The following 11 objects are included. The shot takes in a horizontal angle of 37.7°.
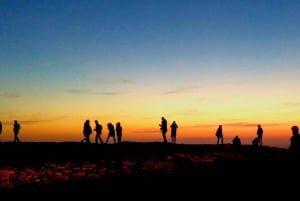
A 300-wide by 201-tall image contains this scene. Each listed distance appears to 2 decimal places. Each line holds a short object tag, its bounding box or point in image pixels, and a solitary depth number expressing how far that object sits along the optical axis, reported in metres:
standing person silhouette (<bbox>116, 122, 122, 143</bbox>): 42.94
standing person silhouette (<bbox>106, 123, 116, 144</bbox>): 42.47
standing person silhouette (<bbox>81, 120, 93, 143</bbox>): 39.67
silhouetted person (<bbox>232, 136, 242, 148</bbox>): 43.66
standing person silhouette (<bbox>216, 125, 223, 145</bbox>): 48.34
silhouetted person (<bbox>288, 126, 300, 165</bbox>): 14.95
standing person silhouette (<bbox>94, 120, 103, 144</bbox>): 41.69
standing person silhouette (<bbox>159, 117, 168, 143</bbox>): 42.53
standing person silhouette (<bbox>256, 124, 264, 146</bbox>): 47.51
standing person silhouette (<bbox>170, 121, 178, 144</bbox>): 45.03
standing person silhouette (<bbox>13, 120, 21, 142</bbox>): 42.38
